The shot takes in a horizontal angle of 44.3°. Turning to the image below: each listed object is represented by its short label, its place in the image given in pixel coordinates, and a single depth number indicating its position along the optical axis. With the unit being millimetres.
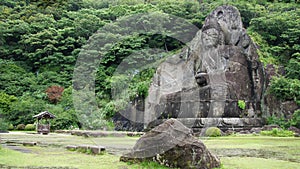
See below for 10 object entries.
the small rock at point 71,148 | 9744
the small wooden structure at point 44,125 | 21859
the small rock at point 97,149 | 8578
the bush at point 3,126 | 22795
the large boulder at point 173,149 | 6328
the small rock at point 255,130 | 18800
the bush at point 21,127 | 28500
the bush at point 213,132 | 17500
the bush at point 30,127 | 27438
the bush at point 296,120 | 19627
